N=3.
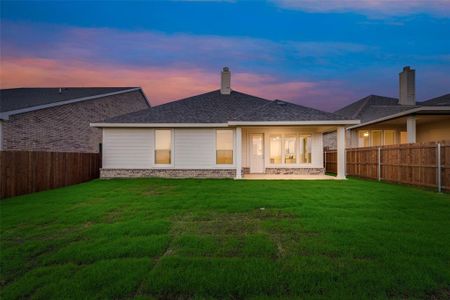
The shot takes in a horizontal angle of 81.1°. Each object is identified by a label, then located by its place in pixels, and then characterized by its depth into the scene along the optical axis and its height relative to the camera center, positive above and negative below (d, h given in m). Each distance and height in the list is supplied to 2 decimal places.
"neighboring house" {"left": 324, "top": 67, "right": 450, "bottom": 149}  13.15 +2.04
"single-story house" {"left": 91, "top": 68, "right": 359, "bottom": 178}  13.94 +0.79
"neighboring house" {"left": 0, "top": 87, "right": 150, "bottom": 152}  13.32 +2.37
